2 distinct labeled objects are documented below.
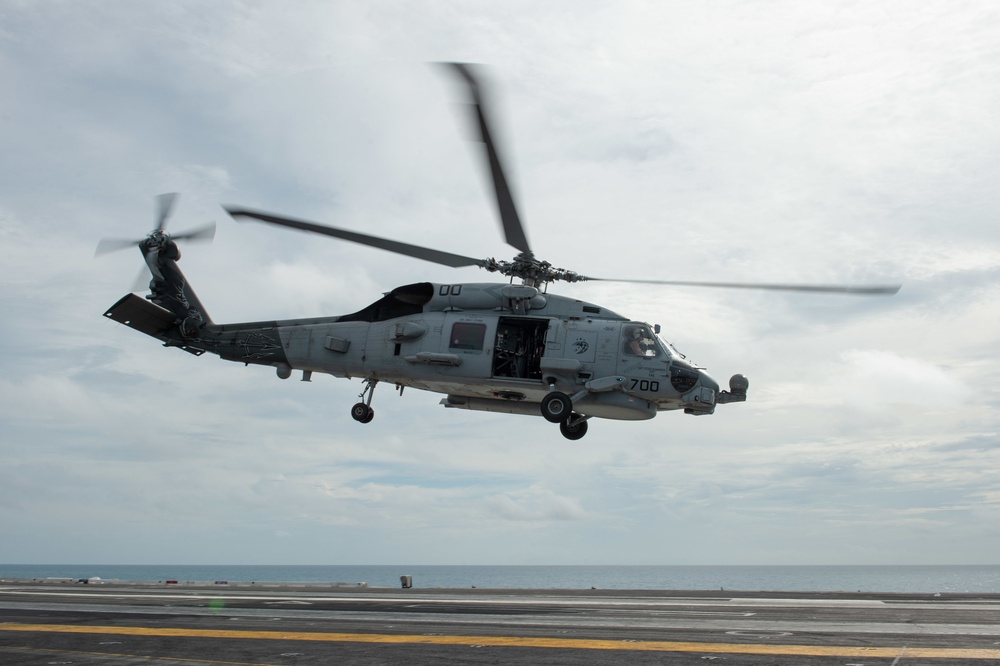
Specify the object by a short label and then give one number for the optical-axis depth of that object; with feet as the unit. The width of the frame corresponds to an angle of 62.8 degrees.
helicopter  68.08
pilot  68.69
